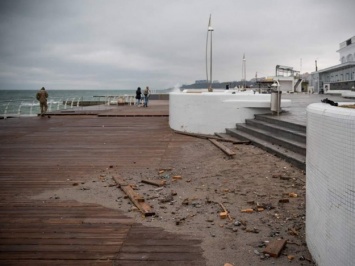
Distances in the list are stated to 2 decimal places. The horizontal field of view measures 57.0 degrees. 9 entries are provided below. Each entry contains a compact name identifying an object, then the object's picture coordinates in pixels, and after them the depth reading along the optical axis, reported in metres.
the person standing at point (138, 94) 29.47
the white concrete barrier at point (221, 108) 11.26
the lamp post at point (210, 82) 15.88
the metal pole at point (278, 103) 10.46
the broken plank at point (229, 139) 9.53
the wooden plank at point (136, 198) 4.57
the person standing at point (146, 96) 27.20
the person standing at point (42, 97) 19.52
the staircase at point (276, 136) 7.05
